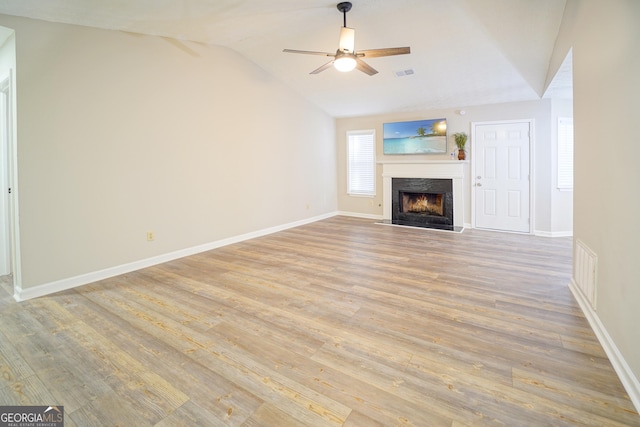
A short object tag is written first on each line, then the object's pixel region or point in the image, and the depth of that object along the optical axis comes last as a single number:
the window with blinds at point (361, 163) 7.72
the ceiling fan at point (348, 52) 3.53
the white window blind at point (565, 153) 5.55
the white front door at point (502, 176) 5.85
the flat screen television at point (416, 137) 6.60
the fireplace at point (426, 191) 6.48
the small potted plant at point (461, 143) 6.27
